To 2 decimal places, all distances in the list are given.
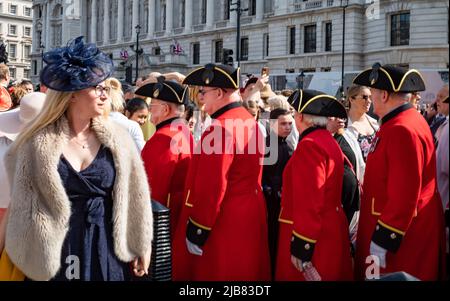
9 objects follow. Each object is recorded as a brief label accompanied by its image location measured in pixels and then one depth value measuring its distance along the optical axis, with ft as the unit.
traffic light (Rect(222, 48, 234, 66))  92.49
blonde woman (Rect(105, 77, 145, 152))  21.22
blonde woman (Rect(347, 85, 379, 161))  21.75
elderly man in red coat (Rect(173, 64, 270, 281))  14.82
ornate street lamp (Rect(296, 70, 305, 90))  88.11
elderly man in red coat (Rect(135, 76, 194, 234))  16.70
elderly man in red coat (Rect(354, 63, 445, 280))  13.53
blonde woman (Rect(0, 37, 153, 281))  10.46
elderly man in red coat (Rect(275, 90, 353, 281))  14.48
